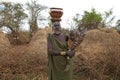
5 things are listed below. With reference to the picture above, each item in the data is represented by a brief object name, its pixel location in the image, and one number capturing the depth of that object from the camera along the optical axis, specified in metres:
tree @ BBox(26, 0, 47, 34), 7.13
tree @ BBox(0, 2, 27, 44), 6.42
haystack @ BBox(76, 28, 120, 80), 4.53
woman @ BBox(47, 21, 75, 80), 2.70
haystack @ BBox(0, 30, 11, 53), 4.82
